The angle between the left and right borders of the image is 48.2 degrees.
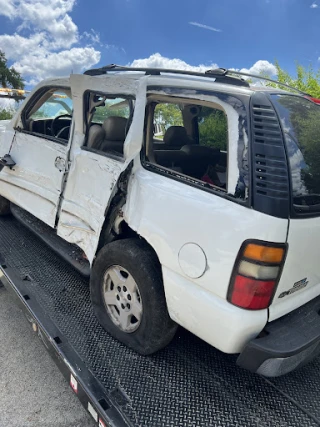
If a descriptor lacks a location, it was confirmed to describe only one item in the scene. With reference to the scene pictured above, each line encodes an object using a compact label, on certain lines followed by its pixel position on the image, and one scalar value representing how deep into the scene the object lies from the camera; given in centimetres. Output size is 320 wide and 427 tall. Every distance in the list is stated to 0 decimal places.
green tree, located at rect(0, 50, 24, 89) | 2778
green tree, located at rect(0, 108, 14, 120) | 1340
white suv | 176
